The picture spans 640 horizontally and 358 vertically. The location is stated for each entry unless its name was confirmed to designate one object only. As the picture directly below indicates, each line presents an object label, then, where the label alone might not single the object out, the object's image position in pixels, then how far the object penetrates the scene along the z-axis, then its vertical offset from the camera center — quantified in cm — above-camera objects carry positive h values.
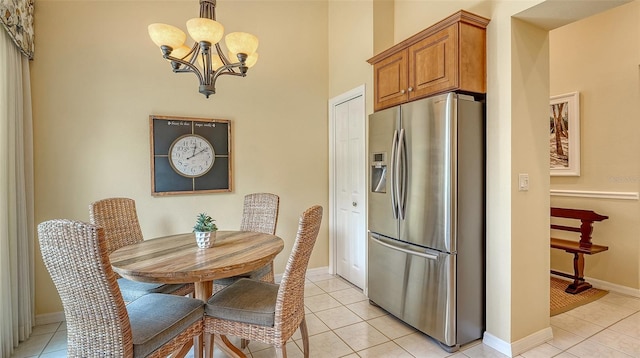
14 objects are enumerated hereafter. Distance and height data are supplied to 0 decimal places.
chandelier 187 +83
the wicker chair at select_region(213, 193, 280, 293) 290 -35
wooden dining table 162 -47
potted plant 207 -36
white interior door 341 -15
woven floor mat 293 -124
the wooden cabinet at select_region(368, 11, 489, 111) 221 +86
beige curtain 216 -16
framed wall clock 312 +21
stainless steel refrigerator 221 -31
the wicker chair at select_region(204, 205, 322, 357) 173 -75
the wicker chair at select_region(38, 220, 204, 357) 128 -52
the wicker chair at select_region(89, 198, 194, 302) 220 -43
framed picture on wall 359 +45
